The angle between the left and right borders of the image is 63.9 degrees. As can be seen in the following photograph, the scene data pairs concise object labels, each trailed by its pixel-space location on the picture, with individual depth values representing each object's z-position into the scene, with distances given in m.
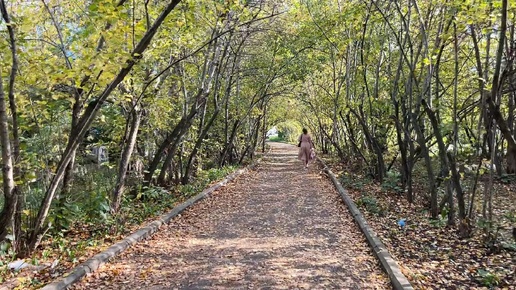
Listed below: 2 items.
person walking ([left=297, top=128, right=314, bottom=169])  18.83
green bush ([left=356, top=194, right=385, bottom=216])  8.31
